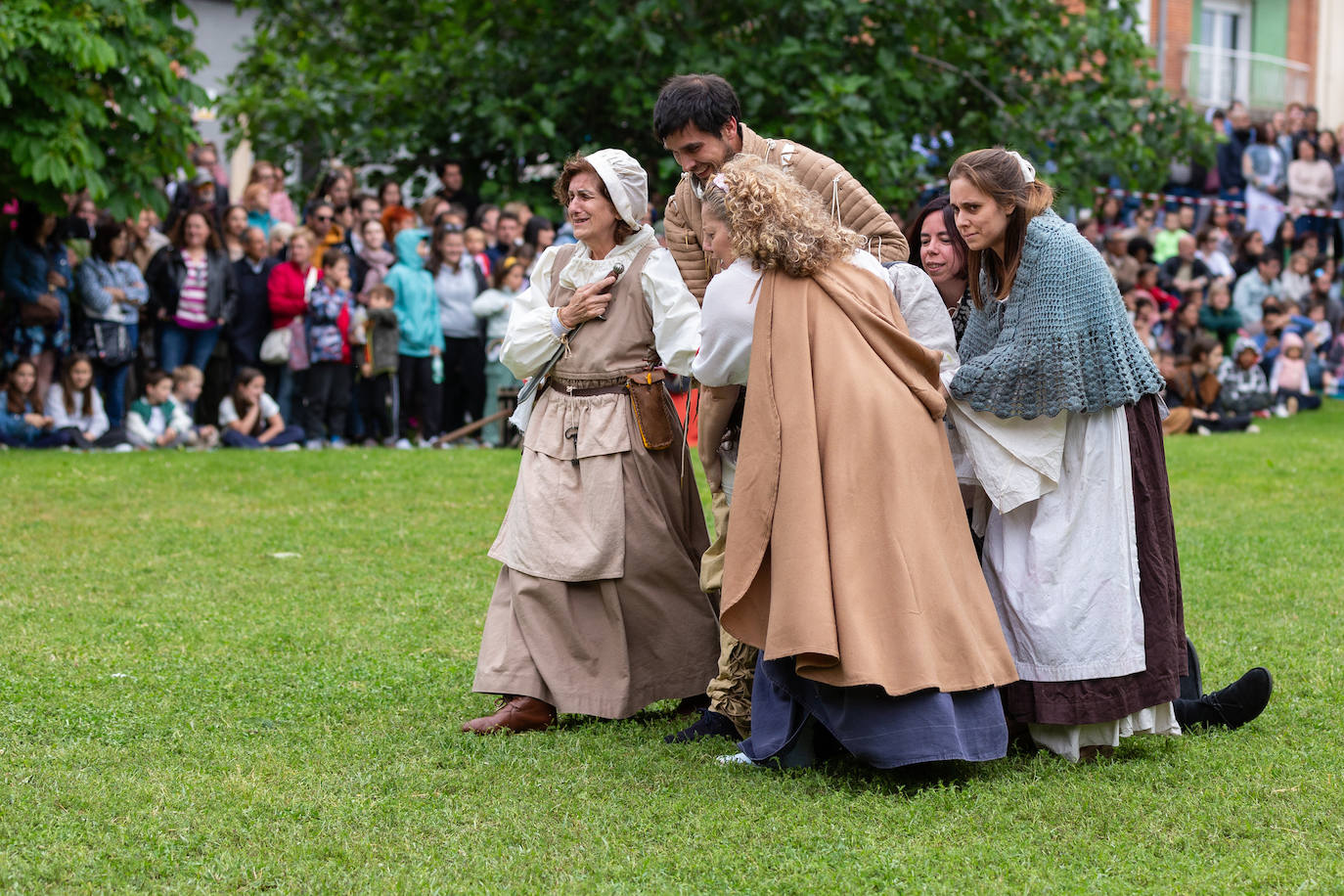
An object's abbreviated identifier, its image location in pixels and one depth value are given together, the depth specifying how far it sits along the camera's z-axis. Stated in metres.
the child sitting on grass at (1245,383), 16.83
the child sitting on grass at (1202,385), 16.50
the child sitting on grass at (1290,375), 18.45
